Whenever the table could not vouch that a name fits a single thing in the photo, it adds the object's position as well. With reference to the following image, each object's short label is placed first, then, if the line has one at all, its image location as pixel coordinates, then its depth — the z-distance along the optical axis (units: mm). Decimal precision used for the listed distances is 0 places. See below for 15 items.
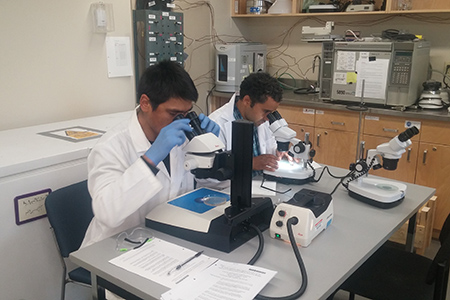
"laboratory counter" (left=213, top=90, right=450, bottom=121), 2940
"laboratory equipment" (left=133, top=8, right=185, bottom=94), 3051
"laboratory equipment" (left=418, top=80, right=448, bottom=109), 3041
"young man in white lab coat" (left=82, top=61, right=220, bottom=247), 1360
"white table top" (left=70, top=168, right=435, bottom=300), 1116
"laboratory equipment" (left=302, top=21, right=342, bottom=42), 3363
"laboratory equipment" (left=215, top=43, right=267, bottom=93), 3734
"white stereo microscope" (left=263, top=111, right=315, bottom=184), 1818
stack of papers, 1061
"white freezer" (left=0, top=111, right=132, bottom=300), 1682
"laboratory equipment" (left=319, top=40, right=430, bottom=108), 3031
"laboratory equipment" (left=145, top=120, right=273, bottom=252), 1274
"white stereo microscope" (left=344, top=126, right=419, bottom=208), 1629
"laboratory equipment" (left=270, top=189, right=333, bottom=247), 1325
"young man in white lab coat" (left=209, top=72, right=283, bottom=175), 2186
